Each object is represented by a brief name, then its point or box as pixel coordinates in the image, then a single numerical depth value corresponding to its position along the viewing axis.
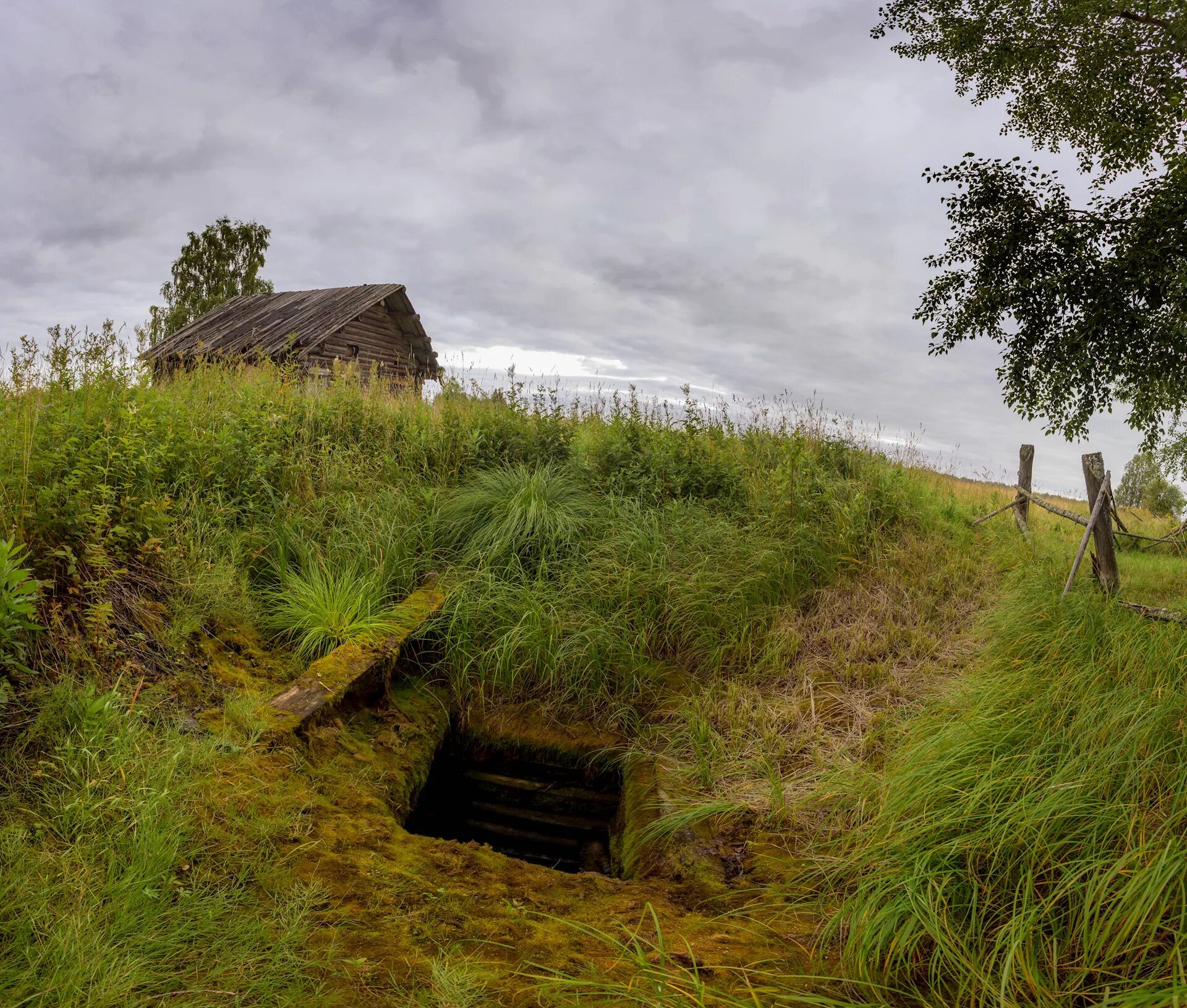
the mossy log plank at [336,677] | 3.77
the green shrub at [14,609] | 2.75
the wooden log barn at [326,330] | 17.53
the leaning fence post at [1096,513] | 5.90
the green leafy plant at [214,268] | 29.72
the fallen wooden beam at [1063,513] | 6.66
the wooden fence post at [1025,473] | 9.44
